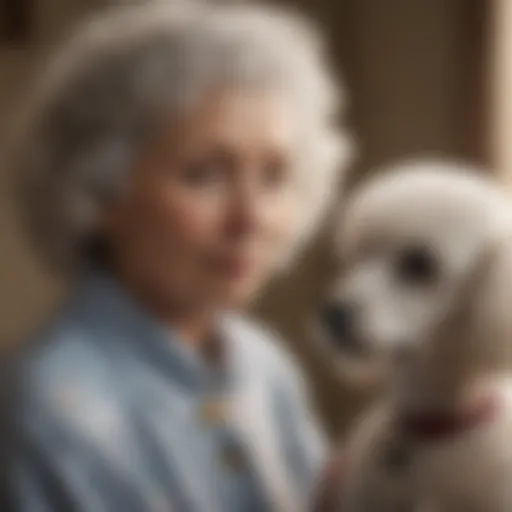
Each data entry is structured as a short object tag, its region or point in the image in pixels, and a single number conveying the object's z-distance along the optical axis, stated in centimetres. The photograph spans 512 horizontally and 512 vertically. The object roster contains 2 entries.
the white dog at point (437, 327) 196
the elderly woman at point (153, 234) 197
